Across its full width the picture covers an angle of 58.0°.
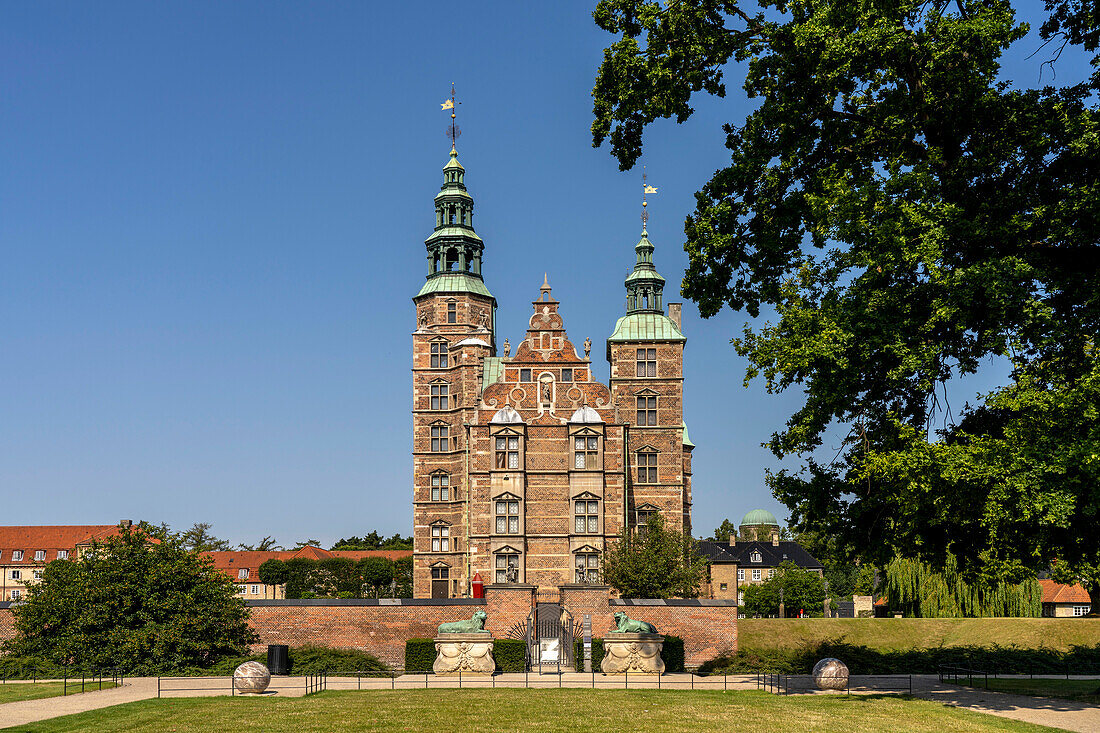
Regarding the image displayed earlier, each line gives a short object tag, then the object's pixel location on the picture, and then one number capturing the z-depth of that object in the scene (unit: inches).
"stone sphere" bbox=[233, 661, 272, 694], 971.3
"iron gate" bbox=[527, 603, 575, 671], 1283.3
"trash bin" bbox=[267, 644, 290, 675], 1212.5
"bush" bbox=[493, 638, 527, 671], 1244.5
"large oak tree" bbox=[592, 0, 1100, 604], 706.2
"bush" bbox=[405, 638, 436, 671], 1275.8
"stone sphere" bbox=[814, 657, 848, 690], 920.9
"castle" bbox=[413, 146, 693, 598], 1813.5
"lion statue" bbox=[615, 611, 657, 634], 1222.9
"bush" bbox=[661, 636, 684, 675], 1262.3
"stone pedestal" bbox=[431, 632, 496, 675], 1219.2
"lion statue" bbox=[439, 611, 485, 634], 1242.6
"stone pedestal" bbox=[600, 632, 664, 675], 1198.8
